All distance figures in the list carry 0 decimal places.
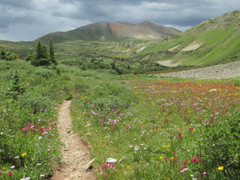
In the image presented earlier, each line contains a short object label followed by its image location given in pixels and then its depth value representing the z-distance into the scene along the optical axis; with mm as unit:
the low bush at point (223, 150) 3281
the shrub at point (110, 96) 11367
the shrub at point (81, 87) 18722
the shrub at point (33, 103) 9344
